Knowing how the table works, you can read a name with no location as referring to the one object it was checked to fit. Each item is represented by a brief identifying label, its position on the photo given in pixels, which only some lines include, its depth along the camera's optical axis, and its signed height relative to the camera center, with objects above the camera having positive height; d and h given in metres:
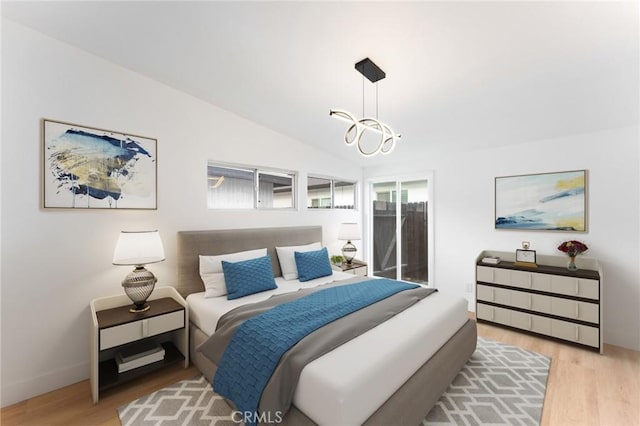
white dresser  2.76 -0.94
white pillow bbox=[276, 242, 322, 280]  3.43 -0.63
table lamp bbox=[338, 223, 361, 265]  4.34 -0.38
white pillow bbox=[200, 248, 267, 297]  2.74 -0.64
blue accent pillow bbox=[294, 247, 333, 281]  3.31 -0.65
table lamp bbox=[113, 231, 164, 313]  2.29 -0.40
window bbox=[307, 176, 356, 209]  4.46 +0.32
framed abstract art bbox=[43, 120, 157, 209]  2.23 +0.38
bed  1.40 -0.91
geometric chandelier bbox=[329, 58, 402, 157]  2.10 +0.79
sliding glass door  4.55 -0.30
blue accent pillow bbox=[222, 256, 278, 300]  2.66 -0.66
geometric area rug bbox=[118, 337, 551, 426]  1.88 -1.41
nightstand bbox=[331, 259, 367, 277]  4.11 -0.85
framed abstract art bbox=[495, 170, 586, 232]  3.11 +0.13
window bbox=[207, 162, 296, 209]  3.34 +0.31
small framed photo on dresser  3.22 -0.53
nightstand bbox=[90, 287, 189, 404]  2.08 -0.96
